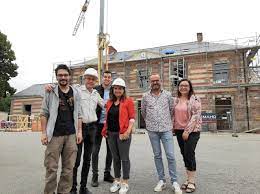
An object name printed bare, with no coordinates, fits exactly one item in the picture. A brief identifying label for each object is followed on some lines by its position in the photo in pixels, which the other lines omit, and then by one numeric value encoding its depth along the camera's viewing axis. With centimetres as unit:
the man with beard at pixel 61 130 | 383
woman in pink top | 453
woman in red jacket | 441
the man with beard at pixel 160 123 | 455
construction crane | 1975
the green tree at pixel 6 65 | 3328
